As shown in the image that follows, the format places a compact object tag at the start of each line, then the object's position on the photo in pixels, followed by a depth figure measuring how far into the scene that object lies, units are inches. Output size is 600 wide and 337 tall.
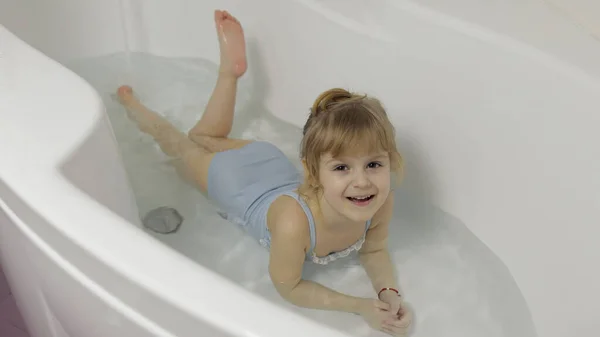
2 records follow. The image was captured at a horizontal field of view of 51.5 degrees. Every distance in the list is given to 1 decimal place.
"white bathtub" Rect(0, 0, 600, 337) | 25.4
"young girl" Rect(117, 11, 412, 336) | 36.5
